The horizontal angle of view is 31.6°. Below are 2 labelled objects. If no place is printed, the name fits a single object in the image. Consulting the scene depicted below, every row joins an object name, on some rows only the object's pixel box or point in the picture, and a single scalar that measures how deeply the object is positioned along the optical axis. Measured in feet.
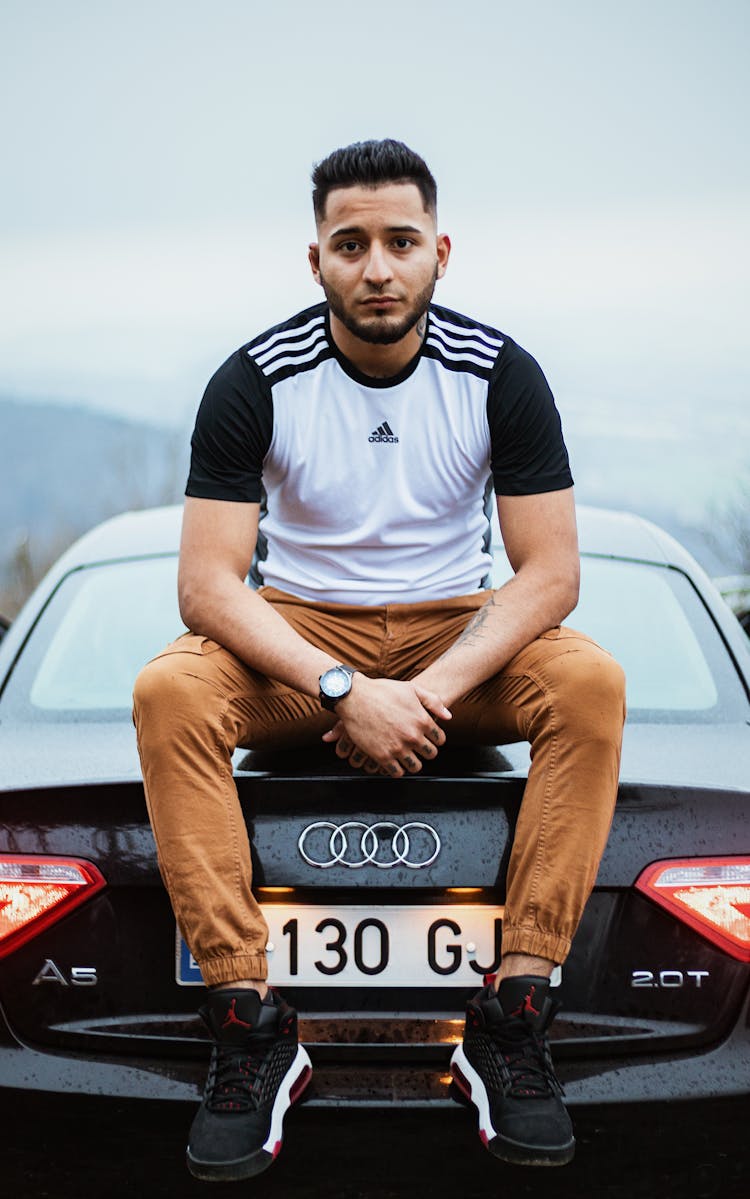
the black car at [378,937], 6.61
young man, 6.57
